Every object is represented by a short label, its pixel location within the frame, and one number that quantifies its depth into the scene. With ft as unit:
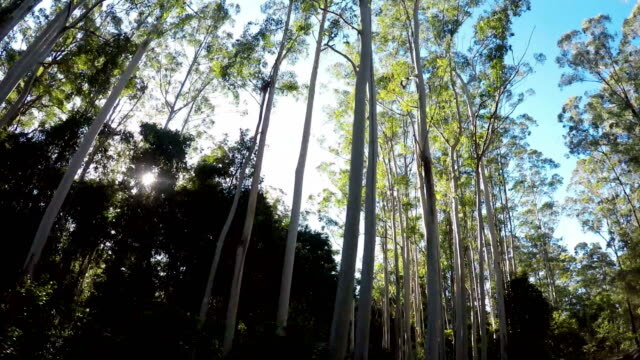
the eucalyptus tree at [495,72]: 30.17
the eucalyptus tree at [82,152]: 28.32
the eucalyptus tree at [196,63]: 51.34
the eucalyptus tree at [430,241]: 20.20
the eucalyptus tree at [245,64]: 41.16
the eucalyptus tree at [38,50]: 27.91
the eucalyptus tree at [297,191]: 27.91
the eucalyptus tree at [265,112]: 28.76
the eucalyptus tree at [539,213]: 62.95
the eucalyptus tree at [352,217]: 15.78
